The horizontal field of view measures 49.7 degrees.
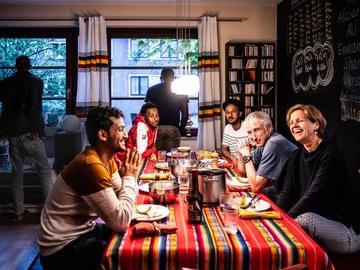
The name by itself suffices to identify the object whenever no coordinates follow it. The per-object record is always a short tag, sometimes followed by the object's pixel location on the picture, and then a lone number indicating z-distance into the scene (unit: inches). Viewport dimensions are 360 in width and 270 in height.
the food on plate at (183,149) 139.3
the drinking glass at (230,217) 60.2
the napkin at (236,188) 88.5
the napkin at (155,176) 99.3
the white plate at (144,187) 85.7
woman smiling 72.5
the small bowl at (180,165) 93.1
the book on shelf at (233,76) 205.3
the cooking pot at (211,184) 73.9
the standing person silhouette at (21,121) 152.3
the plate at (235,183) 91.0
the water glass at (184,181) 88.3
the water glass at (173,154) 116.2
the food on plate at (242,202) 73.7
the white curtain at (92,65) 201.5
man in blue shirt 92.6
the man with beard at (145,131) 139.9
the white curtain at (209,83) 203.9
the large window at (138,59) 213.2
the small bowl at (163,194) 75.7
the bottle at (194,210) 63.9
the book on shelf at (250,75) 204.8
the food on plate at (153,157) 129.3
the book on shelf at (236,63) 204.5
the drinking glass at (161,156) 130.2
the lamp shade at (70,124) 197.3
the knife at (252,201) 72.9
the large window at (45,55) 212.2
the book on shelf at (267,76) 206.8
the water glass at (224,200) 64.1
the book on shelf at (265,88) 206.7
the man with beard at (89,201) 61.1
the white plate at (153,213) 65.4
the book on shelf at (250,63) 204.1
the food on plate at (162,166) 114.2
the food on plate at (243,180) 95.1
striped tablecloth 52.7
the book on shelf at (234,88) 206.1
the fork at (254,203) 71.9
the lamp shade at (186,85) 129.0
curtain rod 205.2
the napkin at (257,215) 66.3
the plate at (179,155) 117.7
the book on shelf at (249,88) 206.2
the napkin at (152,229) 58.1
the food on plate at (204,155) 125.3
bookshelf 203.5
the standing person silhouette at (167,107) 177.0
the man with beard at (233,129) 153.7
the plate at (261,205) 70.7
